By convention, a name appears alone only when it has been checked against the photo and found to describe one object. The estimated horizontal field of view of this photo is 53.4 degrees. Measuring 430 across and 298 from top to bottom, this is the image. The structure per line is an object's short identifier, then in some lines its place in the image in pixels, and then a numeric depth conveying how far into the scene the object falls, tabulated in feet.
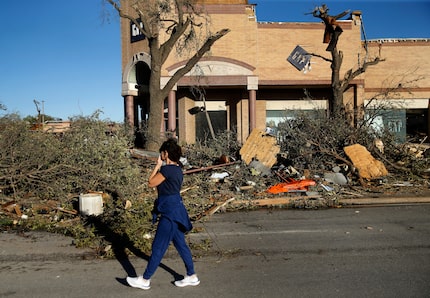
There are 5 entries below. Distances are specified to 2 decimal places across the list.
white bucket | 26.13
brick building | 68.64
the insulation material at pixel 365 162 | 38.55
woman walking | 14.78
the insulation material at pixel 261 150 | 40.63
